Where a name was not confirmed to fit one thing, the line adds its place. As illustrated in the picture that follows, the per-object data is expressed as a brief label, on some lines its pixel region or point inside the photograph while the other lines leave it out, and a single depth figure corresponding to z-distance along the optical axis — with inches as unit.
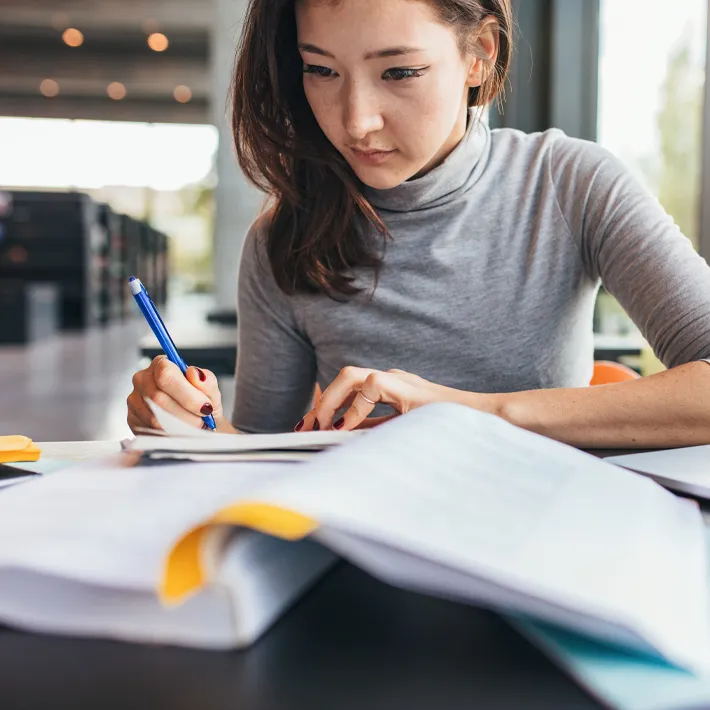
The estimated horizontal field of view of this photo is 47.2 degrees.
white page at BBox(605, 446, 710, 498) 22.3
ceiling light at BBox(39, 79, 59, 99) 550.9
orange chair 54.4
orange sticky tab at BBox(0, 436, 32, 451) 28.9
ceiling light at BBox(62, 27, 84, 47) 450.0
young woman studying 37.7
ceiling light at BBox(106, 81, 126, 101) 550.6
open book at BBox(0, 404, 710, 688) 12.0
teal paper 10.8
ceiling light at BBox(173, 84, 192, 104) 558.1
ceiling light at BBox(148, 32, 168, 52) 453.1
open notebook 20.8
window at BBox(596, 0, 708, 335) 97.7
